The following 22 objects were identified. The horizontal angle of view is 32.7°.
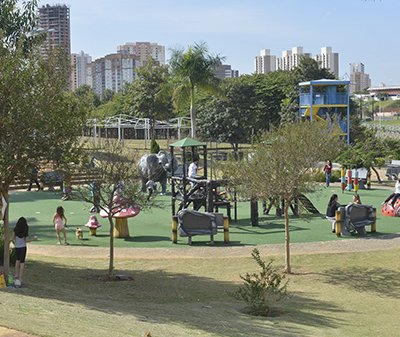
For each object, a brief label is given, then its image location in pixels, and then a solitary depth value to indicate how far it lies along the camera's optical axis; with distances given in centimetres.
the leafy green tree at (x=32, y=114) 1398
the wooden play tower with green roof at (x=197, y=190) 2464
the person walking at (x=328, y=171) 3741
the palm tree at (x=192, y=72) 4806
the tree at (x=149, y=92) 7700
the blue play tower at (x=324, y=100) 5286
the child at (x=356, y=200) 2509
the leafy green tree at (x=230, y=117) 6525
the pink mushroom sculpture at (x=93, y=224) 2327
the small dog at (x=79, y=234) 2272
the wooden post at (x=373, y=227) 2338
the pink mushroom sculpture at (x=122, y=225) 2258
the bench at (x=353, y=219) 2273
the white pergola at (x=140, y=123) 6656
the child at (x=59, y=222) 2148
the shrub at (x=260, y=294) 1327
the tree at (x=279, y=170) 1723
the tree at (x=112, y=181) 1648
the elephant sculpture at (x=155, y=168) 3497
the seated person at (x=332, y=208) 2373
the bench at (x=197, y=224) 2141
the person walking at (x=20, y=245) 1445
